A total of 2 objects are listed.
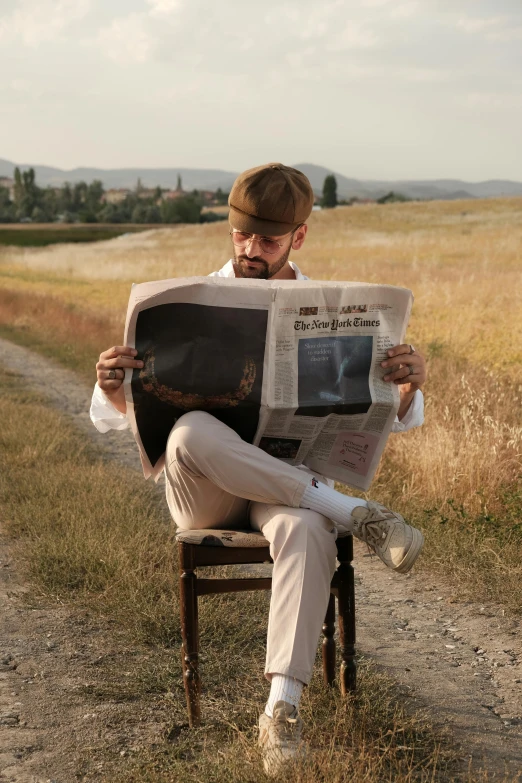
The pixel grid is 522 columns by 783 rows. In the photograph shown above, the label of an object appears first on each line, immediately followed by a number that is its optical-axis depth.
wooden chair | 2.84
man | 2.57
